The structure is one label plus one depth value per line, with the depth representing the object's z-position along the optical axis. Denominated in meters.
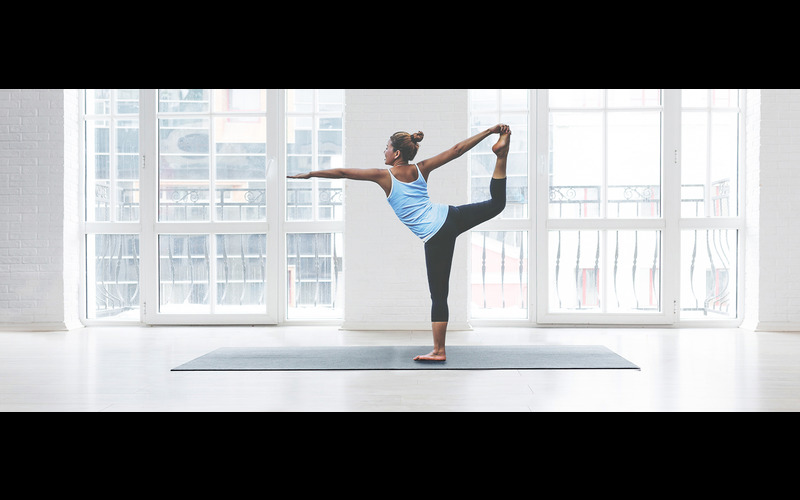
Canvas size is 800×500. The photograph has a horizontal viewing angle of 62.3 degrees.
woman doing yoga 4.18
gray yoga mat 3.97
